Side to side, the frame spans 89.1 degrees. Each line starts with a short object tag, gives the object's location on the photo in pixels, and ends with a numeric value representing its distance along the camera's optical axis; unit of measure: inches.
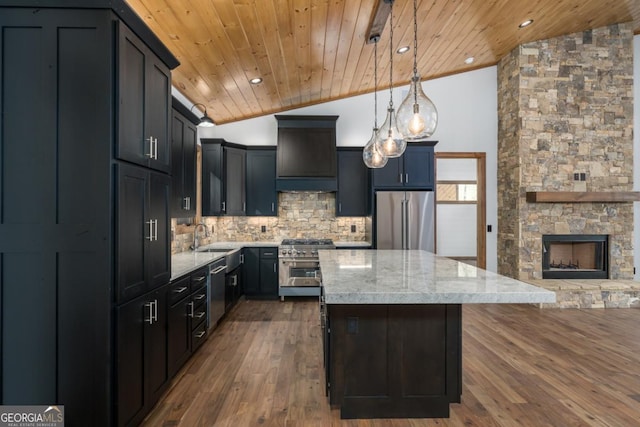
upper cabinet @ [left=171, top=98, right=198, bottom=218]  126.3
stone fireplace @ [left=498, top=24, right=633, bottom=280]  191.2
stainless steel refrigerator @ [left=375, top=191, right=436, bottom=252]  193.5
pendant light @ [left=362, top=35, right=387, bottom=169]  117.9
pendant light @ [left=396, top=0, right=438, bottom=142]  83.1
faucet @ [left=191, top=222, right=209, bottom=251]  175.2
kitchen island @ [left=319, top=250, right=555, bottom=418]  83.5
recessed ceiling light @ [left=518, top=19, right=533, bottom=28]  162.4
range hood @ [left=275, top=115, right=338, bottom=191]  202.5
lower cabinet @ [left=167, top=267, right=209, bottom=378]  97.7
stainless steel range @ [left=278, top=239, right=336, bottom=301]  195.8
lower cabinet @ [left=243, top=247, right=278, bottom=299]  199.0
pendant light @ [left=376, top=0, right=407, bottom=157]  112.2
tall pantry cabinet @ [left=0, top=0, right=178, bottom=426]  65.3
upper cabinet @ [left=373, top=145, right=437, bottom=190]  199.3
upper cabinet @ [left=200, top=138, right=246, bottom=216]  193.0
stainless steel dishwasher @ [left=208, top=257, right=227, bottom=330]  137.6
